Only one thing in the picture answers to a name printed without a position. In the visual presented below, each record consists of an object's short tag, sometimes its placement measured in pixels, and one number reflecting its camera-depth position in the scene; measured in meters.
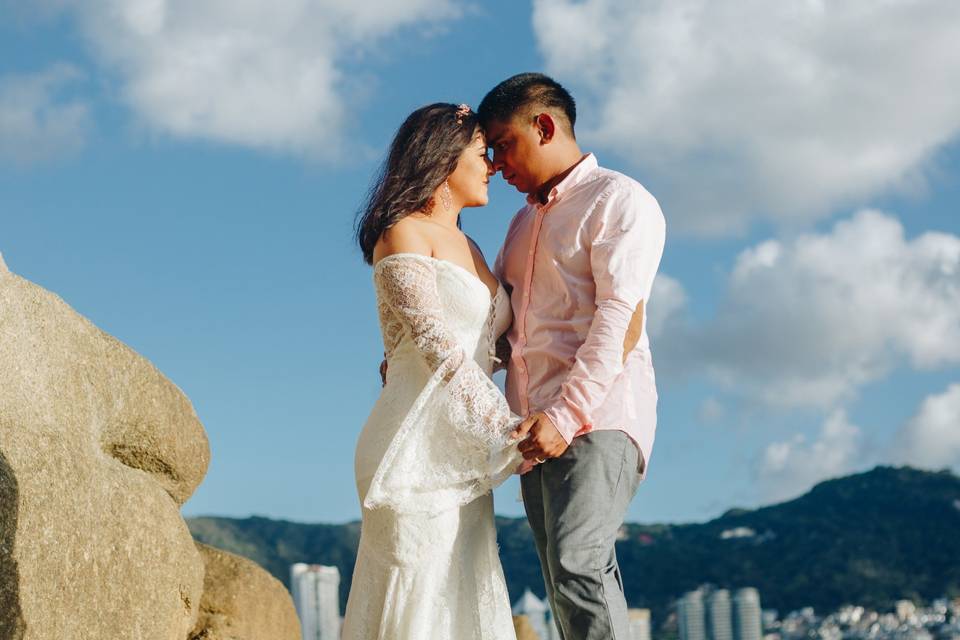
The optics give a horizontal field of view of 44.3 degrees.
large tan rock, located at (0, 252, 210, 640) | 4.79
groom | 4.41
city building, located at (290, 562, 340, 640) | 39.42
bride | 4.70
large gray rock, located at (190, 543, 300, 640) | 6.66
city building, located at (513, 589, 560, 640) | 43.81
